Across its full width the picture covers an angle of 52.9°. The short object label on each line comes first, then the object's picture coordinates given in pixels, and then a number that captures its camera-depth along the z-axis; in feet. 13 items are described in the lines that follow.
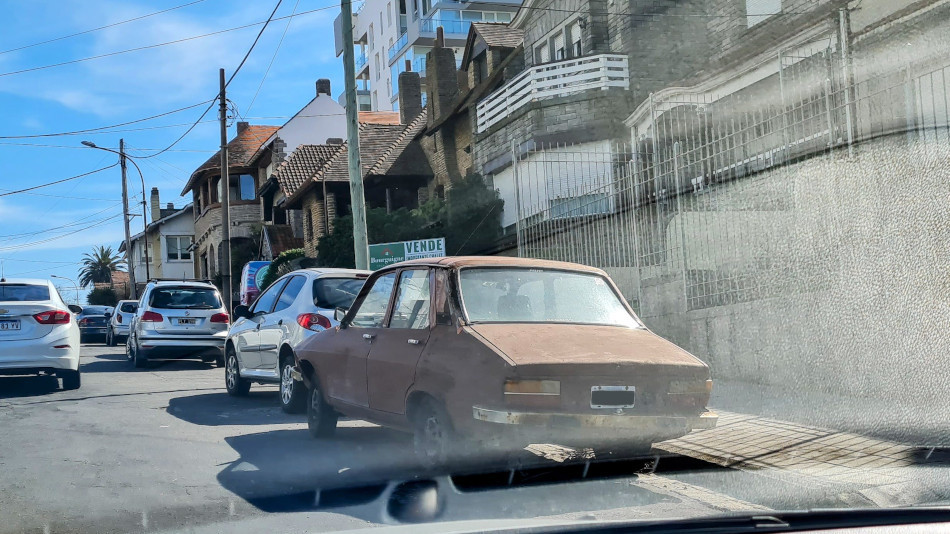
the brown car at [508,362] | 19.38
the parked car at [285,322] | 33.42
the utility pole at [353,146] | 51.34
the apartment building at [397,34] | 188.65
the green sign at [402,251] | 55.26
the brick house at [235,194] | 168.14
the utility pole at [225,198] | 89.68
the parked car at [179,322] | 56.44
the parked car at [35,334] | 40.06
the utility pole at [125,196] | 153.74
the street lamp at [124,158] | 131.26
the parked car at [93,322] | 115.34
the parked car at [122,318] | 97.16
